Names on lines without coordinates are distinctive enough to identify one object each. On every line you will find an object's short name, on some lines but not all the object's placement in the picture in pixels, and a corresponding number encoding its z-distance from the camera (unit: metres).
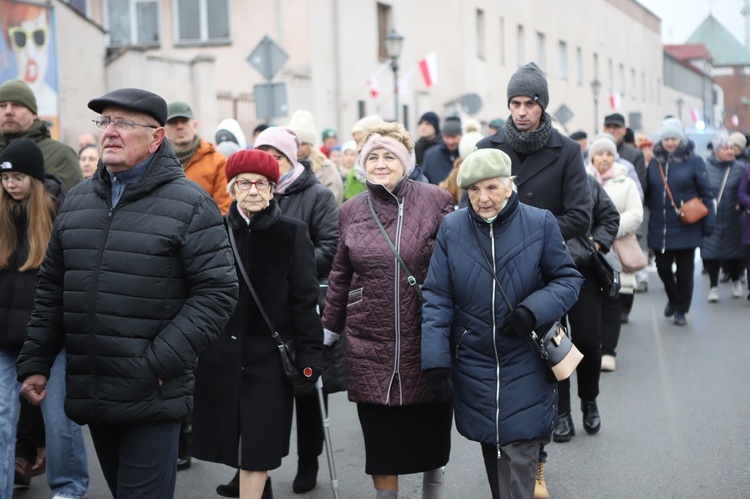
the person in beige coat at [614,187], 10.40
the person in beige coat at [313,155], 8.88
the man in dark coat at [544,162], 6.57
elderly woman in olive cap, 5.23
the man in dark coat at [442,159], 12.23
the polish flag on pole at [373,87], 28.19
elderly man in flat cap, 4.42
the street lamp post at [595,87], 43.38
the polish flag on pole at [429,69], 27.84
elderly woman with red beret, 5.85
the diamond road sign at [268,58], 15.58
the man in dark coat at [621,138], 13.69
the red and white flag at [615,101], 53.00
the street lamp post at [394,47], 24.44
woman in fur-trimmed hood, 13.05
